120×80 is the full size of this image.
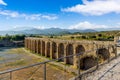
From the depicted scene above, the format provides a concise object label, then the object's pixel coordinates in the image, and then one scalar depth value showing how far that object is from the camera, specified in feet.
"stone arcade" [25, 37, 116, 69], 49.36
